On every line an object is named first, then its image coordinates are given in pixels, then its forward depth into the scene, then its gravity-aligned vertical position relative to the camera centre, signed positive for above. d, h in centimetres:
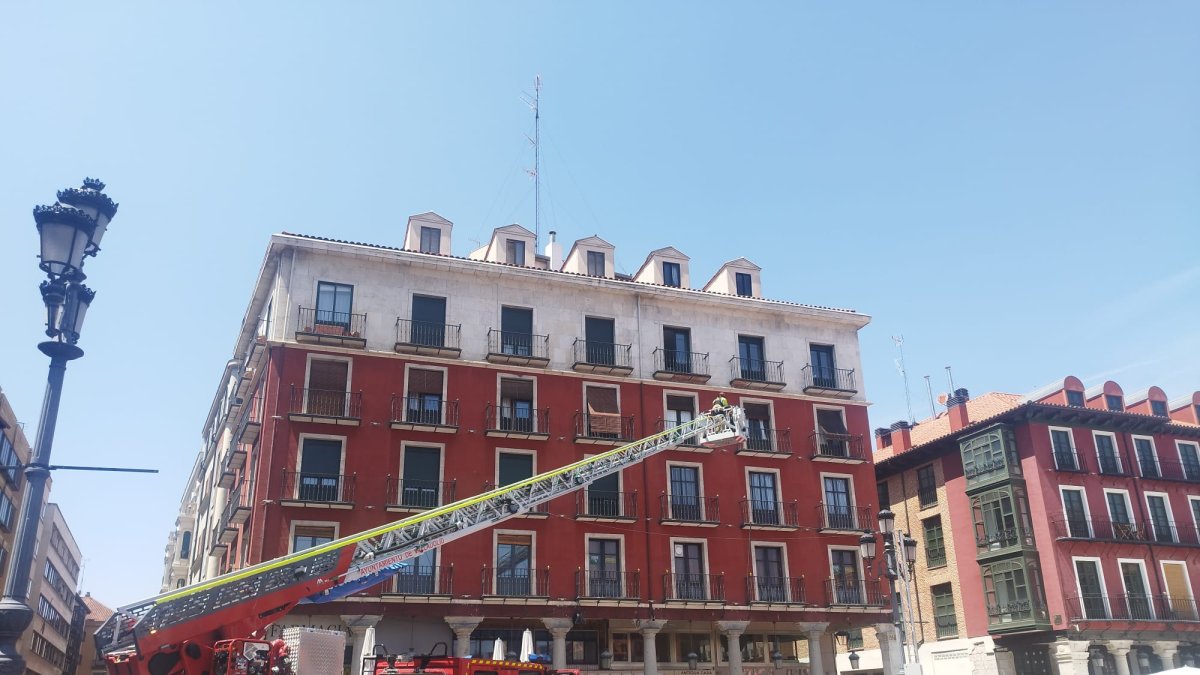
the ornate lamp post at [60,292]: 853 +376
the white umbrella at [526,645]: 2256 +114
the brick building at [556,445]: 3247 +878
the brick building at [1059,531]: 4103 +666
